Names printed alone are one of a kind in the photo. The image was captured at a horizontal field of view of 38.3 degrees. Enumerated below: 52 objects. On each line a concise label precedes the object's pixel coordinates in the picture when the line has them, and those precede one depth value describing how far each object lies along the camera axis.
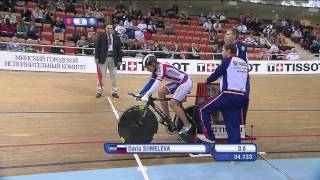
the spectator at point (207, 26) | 22.67
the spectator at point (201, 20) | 23.57
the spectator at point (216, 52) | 17.92
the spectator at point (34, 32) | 15.91
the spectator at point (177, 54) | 17.56
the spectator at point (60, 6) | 19.26
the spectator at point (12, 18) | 16.06
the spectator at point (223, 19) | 24.49
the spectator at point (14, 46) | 14.71
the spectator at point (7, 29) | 15.55
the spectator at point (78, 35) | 16.45
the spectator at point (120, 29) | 17.60
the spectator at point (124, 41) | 17.03
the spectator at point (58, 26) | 16.94
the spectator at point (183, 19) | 22.98
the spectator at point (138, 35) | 18.58
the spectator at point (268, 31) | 23.40
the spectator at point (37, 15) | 17.09
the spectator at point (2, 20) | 15.80
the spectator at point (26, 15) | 16.97
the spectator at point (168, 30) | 20.61
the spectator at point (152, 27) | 19.80
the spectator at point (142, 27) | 19.22
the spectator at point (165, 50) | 17.44
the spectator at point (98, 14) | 19.30
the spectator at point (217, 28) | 22.47
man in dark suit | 9.77
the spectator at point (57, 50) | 15.69
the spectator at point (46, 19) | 17.09
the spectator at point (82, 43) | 16.16
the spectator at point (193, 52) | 17.71
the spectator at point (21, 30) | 15.66
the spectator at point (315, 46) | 22.73
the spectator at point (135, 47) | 16.87
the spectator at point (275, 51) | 19.67
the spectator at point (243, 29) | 23.28
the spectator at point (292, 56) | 18.79
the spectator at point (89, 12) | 19.02
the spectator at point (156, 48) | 17.27
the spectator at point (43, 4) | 18.73
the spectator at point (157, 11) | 23.31
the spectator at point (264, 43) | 21.12
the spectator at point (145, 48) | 16.96
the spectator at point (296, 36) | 24.81
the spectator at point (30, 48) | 15.26
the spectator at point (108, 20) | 19.02
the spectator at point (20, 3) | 18.67
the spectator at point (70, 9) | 19.45
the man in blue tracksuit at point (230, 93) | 5.61
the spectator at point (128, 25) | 18.70
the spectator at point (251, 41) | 20.69
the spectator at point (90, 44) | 16.12
